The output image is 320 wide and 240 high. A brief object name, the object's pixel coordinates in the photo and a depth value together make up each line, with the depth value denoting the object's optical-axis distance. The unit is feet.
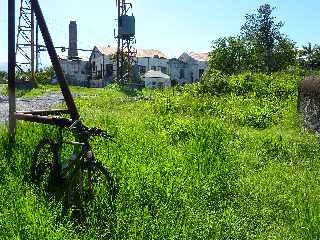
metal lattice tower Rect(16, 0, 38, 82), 81.73
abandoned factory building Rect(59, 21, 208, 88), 130.66
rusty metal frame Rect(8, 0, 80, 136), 13.06
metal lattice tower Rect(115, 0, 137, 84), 110.53
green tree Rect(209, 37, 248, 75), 120.50
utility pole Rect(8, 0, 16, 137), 14.81
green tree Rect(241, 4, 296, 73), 135.02
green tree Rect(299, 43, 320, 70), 156.46
